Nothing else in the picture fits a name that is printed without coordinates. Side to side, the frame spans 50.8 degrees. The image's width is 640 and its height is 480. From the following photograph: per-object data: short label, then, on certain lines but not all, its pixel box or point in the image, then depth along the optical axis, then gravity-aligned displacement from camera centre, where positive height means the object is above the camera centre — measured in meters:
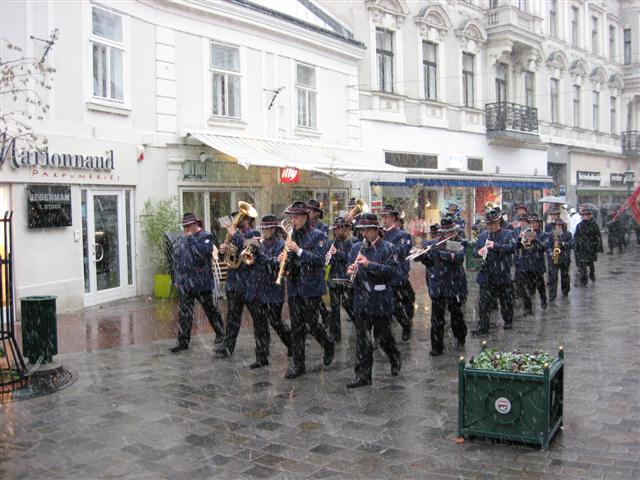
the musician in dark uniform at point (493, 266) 10.05 -0.76
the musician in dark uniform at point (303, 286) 7.80 -0.79
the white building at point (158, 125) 11.97 +2.14
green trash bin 8.00 -1.27
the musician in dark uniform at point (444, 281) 8.77 -0.85
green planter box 5.30 -1.52
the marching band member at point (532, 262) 12.21 -0.87
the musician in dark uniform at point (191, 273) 9.14 -0.73
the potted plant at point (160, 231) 13.73 -0.22
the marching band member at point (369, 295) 7.25 -0.84
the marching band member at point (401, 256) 9.16 -0.52
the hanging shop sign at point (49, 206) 11.58 +0.28
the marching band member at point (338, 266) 9.53 -0.68
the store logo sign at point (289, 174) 15.65 +1.04
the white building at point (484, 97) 21.55 +4.66
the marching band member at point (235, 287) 8.50 -0.85
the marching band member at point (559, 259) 13.62 -0.91
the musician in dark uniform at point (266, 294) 8.13 -0.93
